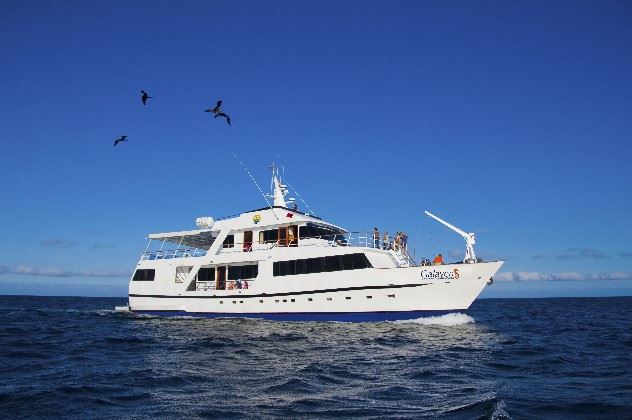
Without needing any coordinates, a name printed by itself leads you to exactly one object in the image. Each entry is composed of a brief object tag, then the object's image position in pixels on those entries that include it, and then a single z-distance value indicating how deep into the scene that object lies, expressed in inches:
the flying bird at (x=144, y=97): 582.7
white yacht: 832.9
